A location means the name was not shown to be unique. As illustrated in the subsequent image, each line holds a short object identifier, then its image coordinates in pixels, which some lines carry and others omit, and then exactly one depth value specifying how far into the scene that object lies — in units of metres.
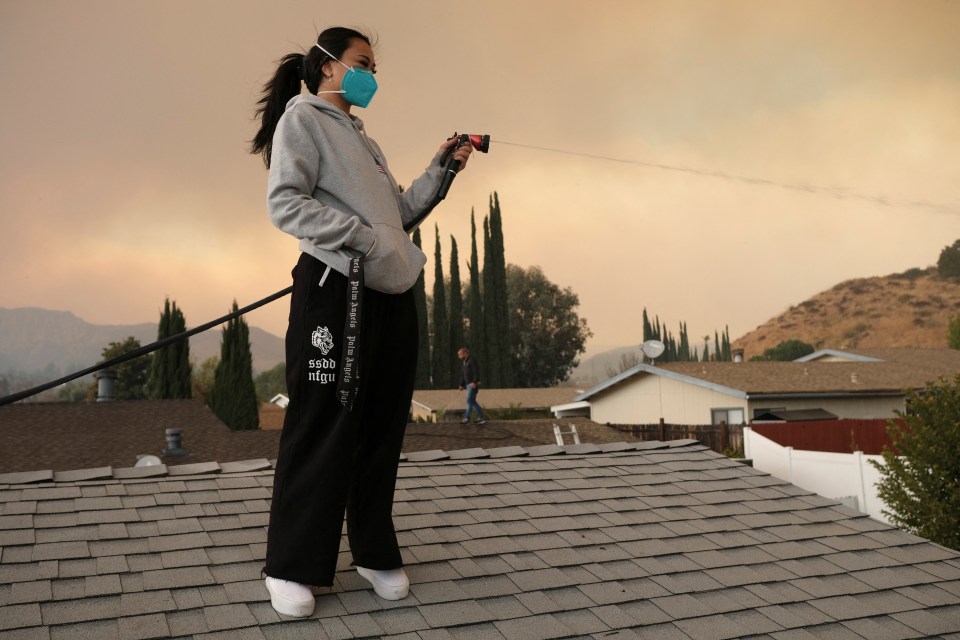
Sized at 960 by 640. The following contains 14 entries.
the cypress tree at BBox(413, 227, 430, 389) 41.47
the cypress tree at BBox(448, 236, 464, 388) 45.53
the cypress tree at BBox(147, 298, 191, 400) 29.44
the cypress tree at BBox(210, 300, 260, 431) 29.86
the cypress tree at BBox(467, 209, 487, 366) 45.66
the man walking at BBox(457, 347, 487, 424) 20.70
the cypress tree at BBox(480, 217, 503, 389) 45.25
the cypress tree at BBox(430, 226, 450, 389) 45.41
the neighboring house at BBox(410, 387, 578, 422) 33.97
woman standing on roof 2.63
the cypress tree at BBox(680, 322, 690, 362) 71.00
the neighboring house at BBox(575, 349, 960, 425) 24.94
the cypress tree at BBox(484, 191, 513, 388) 45.72
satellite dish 23.57
